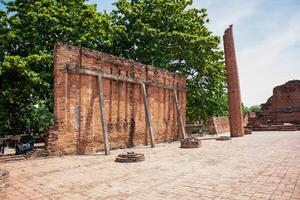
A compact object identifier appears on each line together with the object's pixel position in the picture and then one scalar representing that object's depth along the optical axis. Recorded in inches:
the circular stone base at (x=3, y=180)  191.9
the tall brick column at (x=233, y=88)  764.6
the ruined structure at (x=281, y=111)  1086.0
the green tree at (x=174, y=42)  786.8
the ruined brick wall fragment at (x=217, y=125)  920.3
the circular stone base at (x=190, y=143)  490.3
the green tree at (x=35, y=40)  551.2
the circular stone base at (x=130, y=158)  326.6
